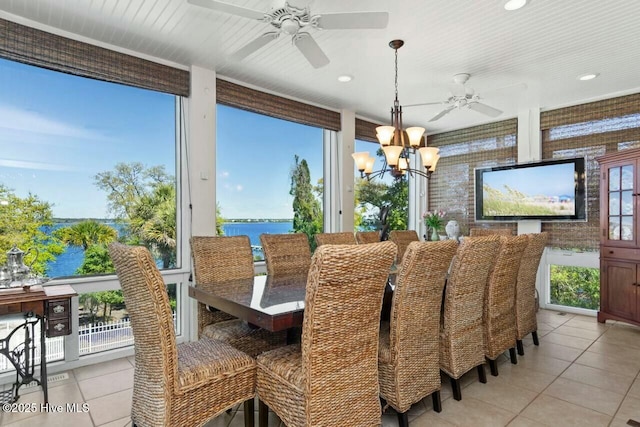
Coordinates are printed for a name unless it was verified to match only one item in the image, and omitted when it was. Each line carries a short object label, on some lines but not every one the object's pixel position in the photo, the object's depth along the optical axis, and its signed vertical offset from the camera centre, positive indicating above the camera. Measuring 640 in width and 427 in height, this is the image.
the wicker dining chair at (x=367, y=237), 3.63 -0.29
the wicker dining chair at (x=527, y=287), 2.91 -0.67
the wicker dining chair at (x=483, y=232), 3.95 -0.27
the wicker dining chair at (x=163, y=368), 1.49 -0.71
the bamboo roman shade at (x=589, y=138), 4.06 +0.83
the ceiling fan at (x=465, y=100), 3.39 +1.04
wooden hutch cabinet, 3.57 -0.31
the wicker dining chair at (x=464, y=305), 2.18 -0.62
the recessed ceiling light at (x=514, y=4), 2.31 +1.33
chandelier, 2.79 +0.49
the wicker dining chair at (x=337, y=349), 1.40 -0.59
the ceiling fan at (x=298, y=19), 1.93 +1.09
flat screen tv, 4.32 +0.21
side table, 2.21 -0.69
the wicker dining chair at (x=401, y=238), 3.92 -0.33
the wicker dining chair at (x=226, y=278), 2.25 -0.49
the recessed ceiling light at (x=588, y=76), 3.55 +1.32
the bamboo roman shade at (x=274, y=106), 3.65 +1.18
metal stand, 2.28 -0.98
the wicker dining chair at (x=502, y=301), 2.54 -0.69
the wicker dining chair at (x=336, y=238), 3.27 -0.27
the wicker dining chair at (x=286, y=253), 3.01 -0.37
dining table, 1.68 -0.50
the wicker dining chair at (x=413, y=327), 1.82 -0.63
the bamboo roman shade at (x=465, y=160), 5.07 +0.73
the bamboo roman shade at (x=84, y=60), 2.53 +1.20
